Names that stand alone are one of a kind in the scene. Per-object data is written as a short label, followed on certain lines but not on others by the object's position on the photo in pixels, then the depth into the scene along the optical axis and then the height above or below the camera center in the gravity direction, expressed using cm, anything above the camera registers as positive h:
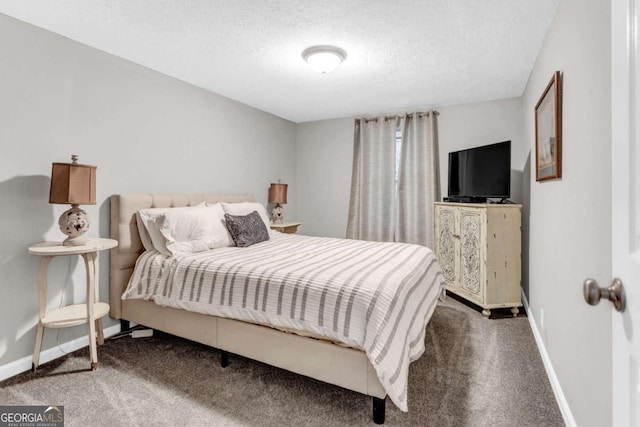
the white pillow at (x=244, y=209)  328 +7
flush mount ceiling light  258 +129
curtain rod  431 +139
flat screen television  332 +49
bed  165 -60
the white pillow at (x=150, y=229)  262 -12
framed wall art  189 +57
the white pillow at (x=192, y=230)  261 -13
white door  62 +3
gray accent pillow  303 -13
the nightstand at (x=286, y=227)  425 -16
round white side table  211 -63
